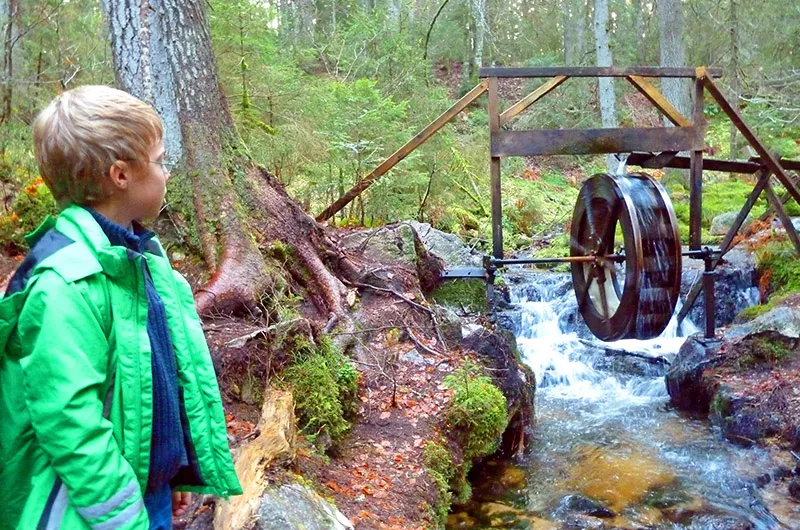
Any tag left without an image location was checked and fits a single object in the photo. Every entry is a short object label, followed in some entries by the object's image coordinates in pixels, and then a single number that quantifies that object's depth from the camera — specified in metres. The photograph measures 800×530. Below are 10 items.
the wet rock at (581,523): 4.90
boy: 1.42
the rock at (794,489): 5.24
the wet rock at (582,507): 5.09
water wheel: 5.52
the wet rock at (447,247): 9.17
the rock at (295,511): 2.77
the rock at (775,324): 7.29
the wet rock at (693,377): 7.16
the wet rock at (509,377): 5.82
